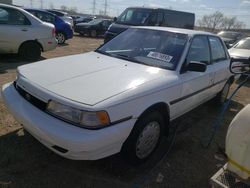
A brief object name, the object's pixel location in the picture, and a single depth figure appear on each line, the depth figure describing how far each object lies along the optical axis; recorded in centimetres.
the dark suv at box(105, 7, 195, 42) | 744
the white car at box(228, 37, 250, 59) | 635
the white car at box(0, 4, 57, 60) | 497
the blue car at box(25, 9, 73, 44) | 800
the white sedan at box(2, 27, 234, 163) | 170
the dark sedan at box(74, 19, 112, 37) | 1385
